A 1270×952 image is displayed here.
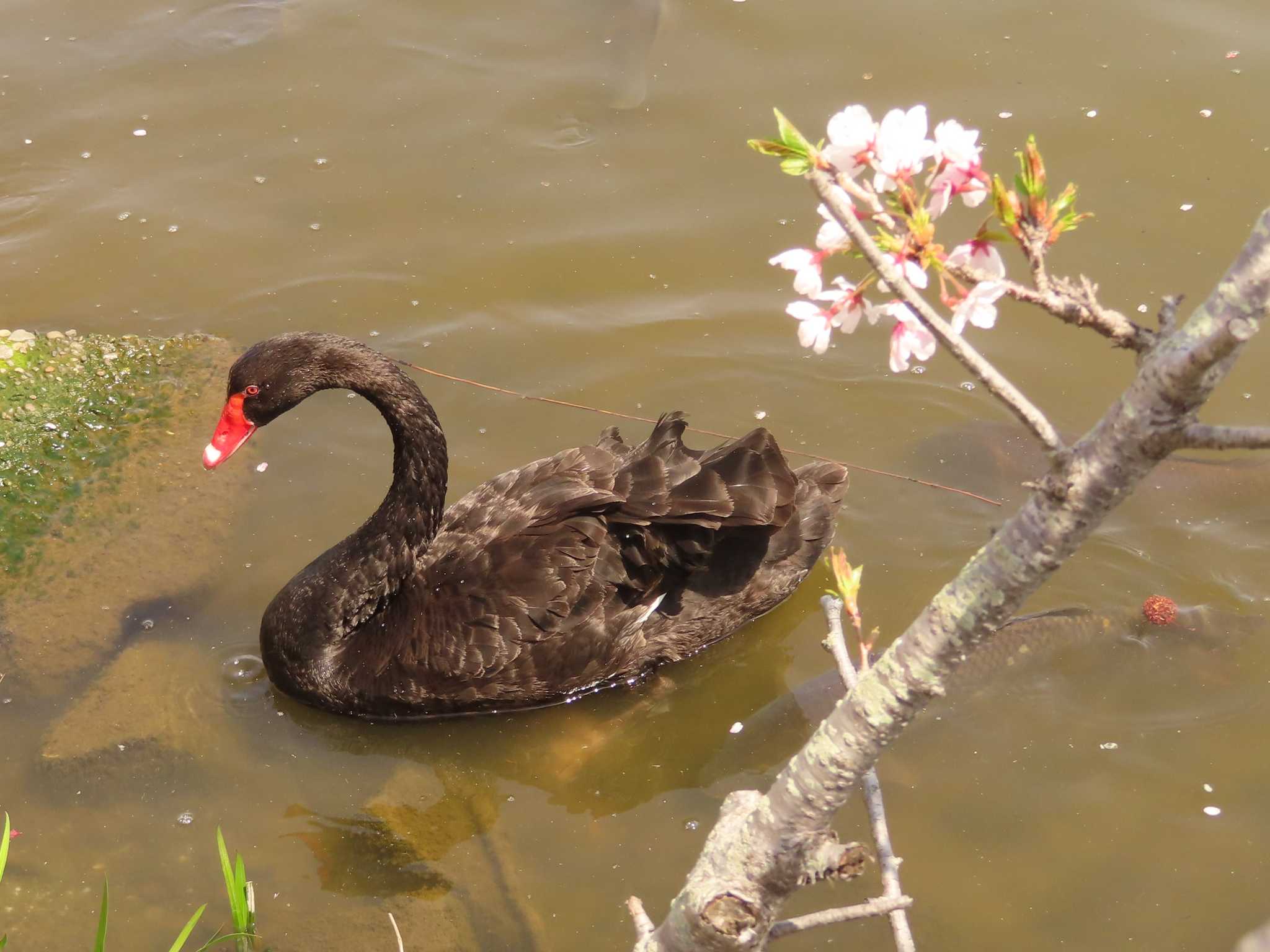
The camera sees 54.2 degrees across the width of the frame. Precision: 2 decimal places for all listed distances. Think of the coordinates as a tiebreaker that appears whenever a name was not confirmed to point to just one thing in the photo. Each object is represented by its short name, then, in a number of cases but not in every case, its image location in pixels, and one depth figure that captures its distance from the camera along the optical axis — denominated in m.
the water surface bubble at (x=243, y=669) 4.57
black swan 4.27
